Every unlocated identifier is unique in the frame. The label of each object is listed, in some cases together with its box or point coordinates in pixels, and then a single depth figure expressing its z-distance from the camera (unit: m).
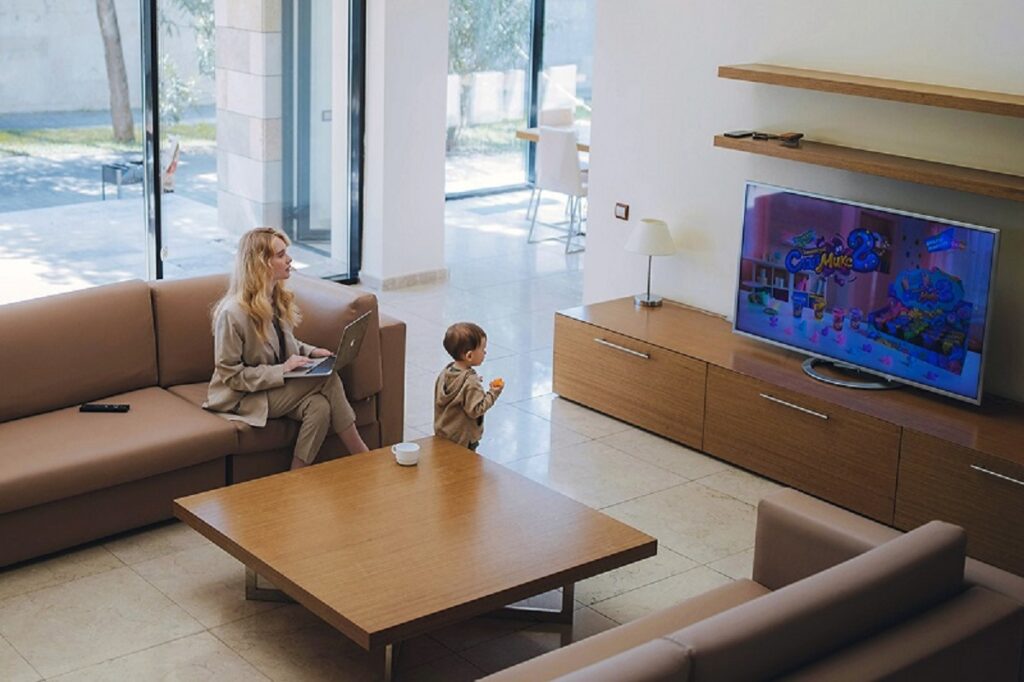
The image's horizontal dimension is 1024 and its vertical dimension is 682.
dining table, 10.30
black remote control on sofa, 5.46
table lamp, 6.87
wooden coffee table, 4.12
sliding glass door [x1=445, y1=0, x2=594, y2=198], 11.61
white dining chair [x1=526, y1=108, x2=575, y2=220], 10.99
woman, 5.41
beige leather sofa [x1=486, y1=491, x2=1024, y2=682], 3.20
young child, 5.11
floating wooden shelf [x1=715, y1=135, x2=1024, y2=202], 5.33
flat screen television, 5.52
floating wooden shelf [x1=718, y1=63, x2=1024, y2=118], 5.30
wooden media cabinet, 5.27
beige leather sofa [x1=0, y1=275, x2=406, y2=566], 5.01
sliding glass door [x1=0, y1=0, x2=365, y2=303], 7.43
